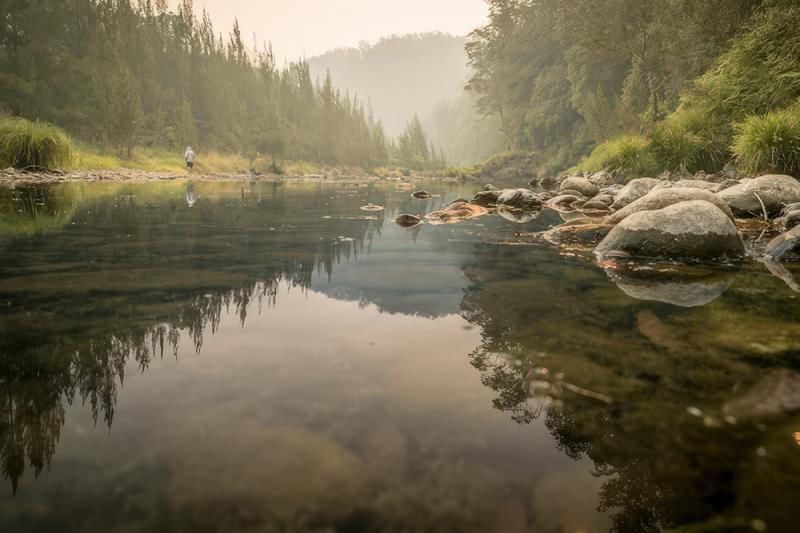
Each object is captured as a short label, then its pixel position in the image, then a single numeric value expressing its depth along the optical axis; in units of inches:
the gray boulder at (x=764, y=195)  298.0
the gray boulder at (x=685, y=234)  209.5
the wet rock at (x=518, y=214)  401.6
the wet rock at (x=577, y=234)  270.8
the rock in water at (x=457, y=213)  406.3
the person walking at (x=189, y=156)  1338.6
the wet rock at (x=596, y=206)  426.6
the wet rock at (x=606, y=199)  438.3
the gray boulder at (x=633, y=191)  396.5
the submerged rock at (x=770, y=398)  78.6
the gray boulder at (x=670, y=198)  252.8
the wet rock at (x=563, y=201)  494.0
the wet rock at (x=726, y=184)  386.7
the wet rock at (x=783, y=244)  211.0
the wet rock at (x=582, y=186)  569.0
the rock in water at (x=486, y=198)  535.2
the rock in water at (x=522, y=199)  490.0
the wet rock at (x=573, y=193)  542.6
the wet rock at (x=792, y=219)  259.3
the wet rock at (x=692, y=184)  374.4
